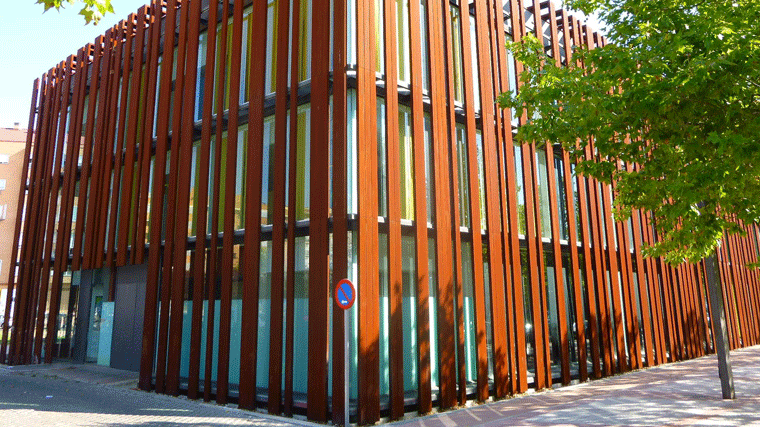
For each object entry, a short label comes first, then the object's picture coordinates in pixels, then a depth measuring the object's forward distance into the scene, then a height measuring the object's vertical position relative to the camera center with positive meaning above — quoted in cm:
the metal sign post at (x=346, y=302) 870 +30
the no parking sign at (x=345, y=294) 870 +42
